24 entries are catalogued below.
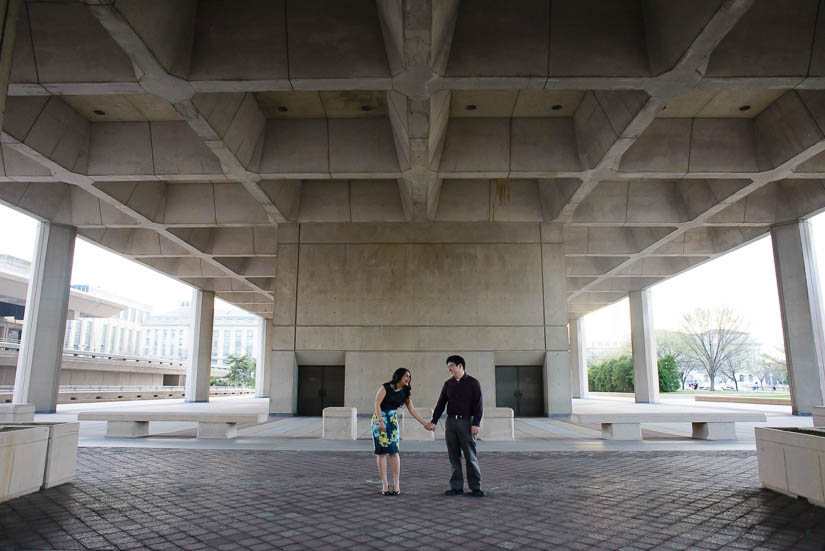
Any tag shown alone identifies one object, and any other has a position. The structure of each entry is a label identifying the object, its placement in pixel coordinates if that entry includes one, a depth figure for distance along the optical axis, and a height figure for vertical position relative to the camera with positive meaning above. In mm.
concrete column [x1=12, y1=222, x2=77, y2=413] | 21438 +2063
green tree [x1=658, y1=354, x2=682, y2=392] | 52188 -238
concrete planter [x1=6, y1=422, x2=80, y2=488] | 7281 -1166
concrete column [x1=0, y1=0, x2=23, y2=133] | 7344 +4675
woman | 6898 -713
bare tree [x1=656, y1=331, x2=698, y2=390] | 72438 +3064
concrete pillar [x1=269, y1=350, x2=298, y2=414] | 20500 -460
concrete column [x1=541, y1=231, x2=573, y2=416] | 20391 +1636
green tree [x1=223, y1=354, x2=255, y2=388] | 94688 +167
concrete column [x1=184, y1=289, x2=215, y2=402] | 36125 +1523
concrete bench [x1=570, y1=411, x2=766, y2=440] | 12516 -1167
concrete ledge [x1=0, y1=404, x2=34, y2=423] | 14227 -1129
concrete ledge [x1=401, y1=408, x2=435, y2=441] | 13239 -1426
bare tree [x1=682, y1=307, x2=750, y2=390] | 58844 +4131
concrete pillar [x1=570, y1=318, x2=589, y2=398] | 49906 +892
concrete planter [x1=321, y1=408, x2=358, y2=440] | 13227 -1312
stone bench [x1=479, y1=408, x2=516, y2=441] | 13211 -1328
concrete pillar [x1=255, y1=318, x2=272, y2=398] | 51344 +284
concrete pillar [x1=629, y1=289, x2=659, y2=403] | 36719 +1703
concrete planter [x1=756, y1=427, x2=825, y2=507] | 6340 -1132
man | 7090 -605
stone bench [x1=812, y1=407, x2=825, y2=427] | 13291 -1116
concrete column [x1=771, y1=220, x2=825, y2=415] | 21344 +2270
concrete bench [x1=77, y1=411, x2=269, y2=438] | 12719 -1199
